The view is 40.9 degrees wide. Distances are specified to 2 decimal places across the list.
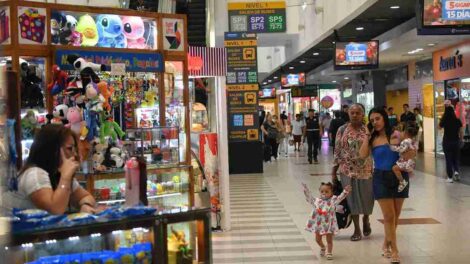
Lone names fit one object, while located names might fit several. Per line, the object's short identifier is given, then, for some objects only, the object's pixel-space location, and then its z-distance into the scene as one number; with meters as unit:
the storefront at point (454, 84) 15.59
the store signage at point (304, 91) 28.26
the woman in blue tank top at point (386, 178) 5.92
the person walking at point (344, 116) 16.98
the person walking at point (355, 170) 6.98
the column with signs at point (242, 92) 15.05
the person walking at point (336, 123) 17.06
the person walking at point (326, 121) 25.14
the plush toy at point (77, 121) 5.04
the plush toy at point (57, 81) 5.20
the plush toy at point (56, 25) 5.40
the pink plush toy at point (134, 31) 5.78
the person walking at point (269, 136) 18.92
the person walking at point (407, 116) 17.42
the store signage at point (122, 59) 5.35
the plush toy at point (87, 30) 5.56
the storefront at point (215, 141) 7.67
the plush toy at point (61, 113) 5.07
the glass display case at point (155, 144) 5.60
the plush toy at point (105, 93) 5.30
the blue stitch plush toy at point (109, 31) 5.66
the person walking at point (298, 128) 21.66
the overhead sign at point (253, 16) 17.22
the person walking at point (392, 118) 18.68
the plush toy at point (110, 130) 5.35
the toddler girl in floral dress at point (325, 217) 6.28
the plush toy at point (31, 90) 5.12
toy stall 5.15
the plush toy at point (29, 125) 5.04
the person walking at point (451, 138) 11.73
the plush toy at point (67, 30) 5.46
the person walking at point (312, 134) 17.80
